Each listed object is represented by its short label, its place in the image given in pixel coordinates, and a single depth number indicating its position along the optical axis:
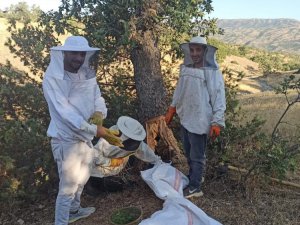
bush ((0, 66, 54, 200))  2.96
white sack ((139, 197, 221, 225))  2.30
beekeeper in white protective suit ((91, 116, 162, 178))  2.88
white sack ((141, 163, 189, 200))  2.74
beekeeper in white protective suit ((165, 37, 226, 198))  2.70
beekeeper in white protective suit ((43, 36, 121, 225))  2.28
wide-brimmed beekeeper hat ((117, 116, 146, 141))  2.86
